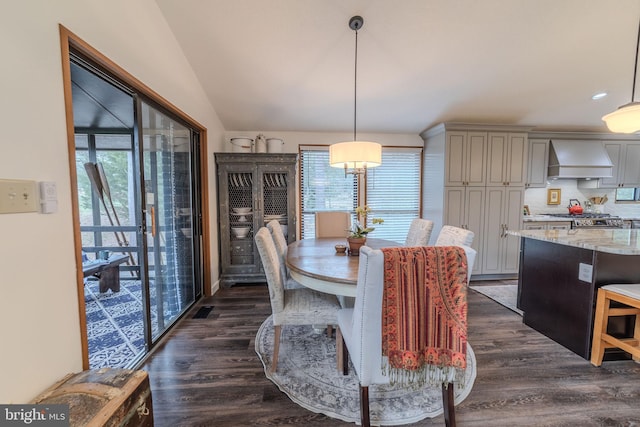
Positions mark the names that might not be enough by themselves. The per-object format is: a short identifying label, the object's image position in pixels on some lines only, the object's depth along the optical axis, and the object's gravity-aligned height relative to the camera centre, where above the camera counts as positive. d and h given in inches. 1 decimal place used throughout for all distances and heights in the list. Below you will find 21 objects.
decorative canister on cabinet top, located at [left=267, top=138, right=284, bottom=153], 139.9 +30.8
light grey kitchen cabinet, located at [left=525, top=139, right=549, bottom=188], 151.6 +22.7
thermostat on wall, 42.6 +0.6
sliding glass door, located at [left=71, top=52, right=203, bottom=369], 77.6 -6.5
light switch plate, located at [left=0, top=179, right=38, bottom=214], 36.7 +0.7
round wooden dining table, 59.9 -18.3
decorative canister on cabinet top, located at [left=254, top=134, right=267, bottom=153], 138.2 +30.7
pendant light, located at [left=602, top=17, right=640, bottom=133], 65.8 +21.8
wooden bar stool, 70.0 -35.5
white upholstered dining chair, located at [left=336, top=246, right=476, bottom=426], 43.8 -24.3
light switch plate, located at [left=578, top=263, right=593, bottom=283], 76.0 -22.3
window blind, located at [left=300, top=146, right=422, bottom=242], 157.2 +6.9
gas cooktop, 152.9 -9.7
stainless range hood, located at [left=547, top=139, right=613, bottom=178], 147.5 +23.4
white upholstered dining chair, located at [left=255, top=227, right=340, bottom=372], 68.5 -30.2
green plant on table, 85.7 -10.4
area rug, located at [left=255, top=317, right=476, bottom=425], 57.5 -48.3
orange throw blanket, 43.3 -20.1
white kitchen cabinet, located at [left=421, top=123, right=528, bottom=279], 137.3 +10.3
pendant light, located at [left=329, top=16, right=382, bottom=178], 80.6 +15.2
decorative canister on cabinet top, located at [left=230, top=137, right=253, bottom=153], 135.6 +30.2
